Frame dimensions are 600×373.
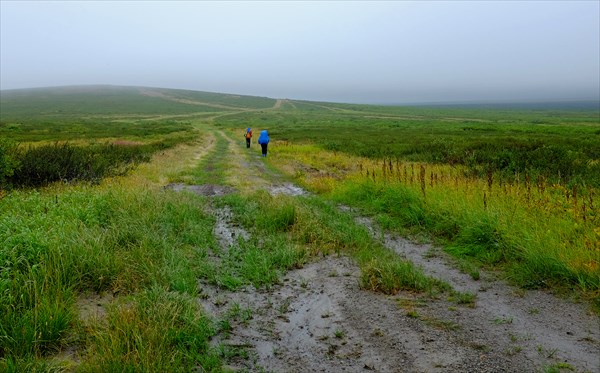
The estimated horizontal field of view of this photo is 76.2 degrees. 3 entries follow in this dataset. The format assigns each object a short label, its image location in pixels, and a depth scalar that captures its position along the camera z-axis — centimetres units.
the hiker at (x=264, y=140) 2239
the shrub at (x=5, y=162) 952
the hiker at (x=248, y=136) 2743
